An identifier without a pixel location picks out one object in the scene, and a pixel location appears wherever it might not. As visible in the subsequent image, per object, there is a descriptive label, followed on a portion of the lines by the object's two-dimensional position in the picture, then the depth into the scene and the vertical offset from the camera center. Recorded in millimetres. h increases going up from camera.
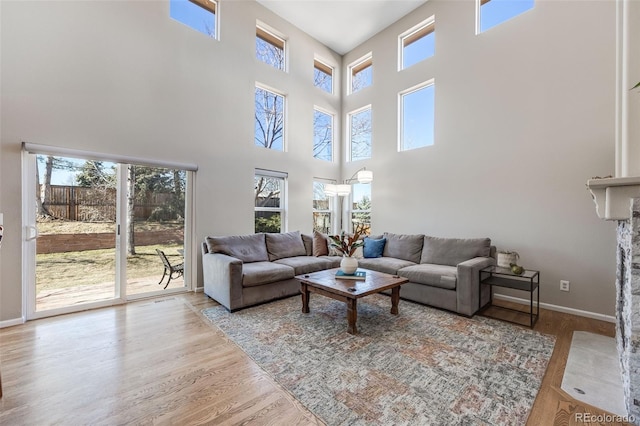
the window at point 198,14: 3896 +3003
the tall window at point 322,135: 5832 +1693
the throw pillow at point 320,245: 4695 -609
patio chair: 3828 -866
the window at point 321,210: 5871 +14
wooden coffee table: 2617 -802
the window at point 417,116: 4588 +1693
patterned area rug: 1615 -1198
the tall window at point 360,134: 5684 +1687
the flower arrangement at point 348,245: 3191 -413
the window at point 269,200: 4910 +192
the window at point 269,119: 4918 +1726
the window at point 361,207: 5566 +81
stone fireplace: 1517 +103
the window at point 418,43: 4613 +3030
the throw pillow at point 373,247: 4414 -606
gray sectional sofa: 3154 -765
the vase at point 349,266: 3186 -659
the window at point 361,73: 5676 +3045
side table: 2973 -833
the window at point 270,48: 4917 +3097
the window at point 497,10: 3612 +2831
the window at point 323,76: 5863 +3034
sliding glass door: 2971 -273
